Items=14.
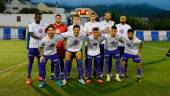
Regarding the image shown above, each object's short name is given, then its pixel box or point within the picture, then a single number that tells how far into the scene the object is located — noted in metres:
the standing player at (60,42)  9.23
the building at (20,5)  114.55
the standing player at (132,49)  9.38
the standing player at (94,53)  9.23
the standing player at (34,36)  8.98
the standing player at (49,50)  8.73
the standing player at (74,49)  8.97
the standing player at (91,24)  9.52
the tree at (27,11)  85.65
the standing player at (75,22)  9.09
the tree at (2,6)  80.21
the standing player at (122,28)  9.98
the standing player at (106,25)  9.64
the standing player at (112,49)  9.44
